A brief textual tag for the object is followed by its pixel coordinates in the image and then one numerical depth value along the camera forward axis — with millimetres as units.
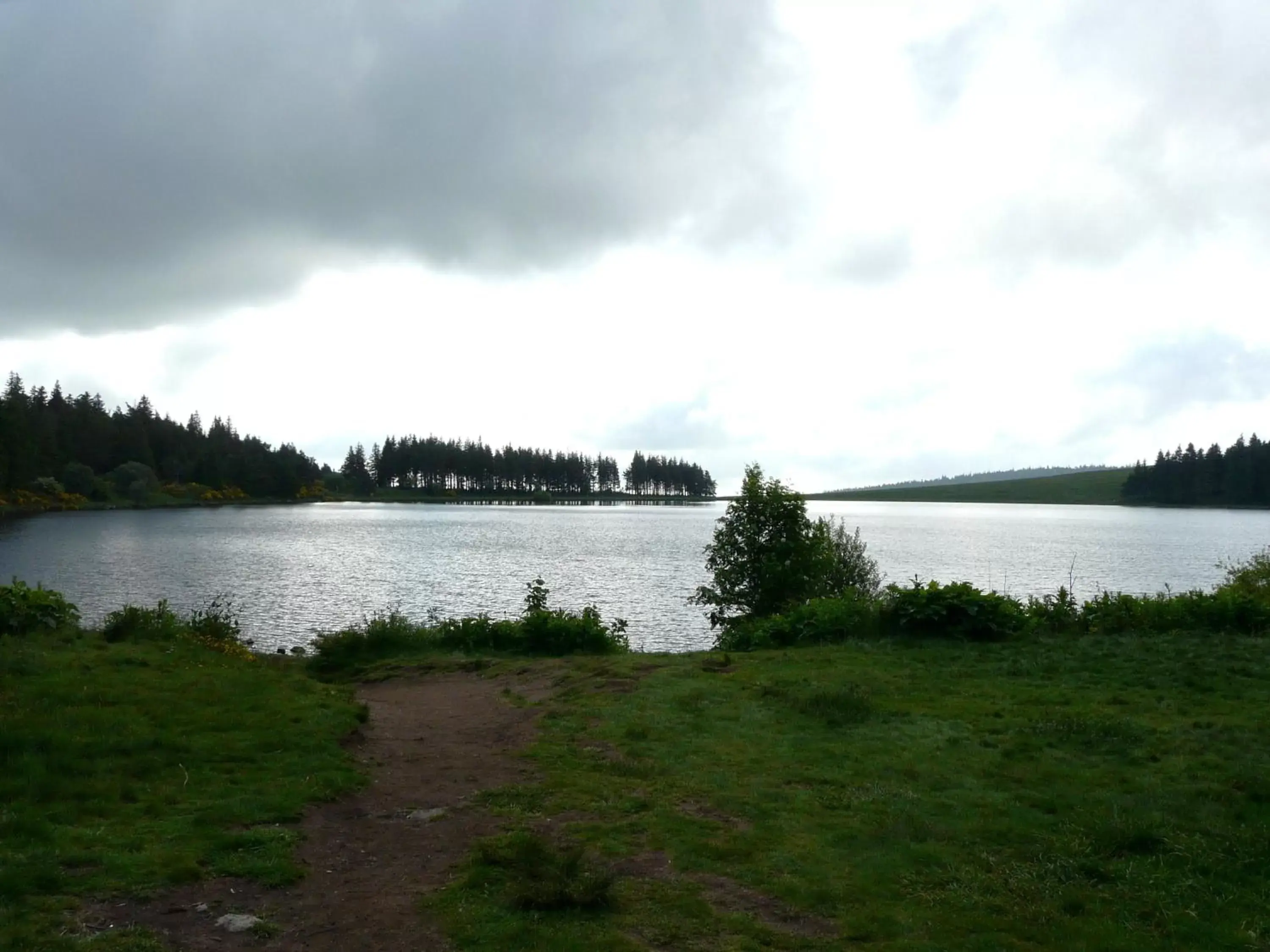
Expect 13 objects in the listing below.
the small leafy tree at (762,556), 26062
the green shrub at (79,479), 111188
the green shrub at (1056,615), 17078
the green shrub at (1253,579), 19562
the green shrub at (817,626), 17547
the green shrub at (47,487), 102438
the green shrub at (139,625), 16094
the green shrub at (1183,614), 16250
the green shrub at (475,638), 18969
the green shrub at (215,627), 18594
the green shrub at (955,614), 16469
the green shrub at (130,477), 118938
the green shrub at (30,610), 14984
